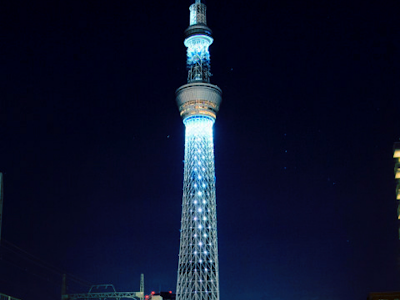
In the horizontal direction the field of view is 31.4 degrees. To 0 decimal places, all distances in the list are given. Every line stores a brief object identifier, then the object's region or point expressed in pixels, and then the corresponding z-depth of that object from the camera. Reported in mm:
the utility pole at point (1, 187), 66062
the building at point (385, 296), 160988
